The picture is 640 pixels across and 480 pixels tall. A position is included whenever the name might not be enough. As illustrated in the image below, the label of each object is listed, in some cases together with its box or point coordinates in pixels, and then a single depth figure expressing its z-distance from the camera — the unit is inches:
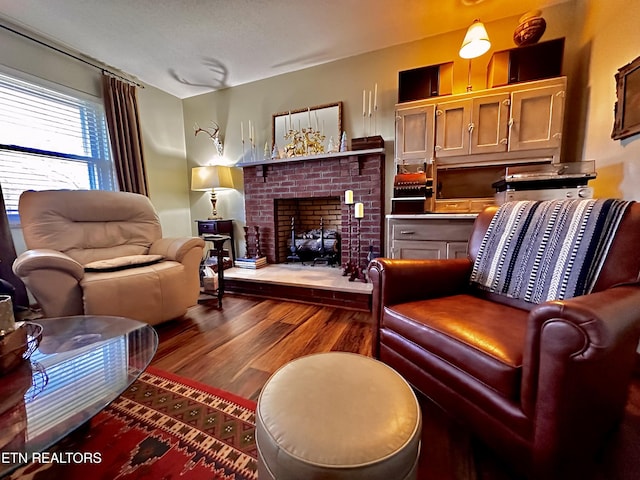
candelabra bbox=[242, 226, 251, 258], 130.3
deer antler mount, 136.4
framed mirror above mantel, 113.6
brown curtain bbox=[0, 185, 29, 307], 84.1
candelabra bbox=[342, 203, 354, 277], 110.7
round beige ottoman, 19.8
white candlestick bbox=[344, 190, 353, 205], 100.3
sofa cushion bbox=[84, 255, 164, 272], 68.6
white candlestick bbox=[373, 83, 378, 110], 106.3
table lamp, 125.0
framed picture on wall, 55.7
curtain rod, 88.0
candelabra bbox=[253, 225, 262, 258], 130.3
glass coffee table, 24.2
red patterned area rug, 32.9
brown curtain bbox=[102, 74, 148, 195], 110.1
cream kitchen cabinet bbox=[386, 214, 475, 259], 79.0
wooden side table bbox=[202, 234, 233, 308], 91.0
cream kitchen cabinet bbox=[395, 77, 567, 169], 77.7
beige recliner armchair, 61.1
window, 89.2
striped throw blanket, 38.7
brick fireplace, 107.8
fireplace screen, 124.6
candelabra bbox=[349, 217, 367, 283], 98.8
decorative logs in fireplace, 123.7
